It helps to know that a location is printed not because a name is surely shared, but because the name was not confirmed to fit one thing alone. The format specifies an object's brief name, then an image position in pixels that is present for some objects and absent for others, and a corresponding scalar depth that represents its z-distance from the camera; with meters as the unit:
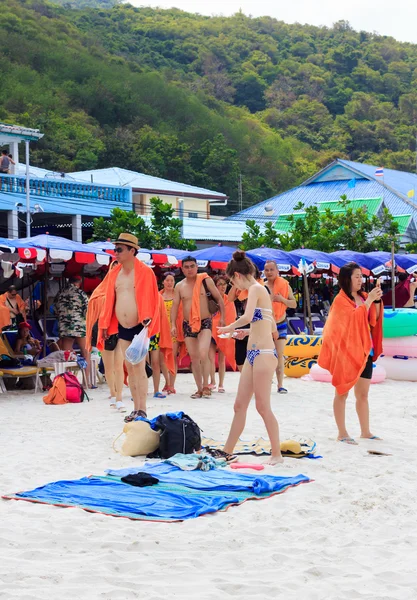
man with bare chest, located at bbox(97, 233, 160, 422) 7.73
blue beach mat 4.68
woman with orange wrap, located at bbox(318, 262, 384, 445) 6.84
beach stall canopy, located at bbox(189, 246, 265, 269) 14.53
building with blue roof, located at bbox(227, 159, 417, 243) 39.69
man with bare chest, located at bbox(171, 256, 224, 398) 9.83
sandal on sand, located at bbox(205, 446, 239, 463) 6.14
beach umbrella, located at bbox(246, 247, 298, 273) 15.25
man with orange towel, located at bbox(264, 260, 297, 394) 9.98
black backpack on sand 6.23
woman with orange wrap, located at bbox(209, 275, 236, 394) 10.87
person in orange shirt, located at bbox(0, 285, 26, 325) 11.84
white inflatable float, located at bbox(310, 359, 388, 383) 11.73
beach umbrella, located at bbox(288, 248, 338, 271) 16.88
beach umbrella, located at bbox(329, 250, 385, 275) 18.21
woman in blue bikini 5.99
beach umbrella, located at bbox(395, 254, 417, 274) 20.42
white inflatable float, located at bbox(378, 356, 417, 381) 12.00
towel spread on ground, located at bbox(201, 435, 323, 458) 6.36
